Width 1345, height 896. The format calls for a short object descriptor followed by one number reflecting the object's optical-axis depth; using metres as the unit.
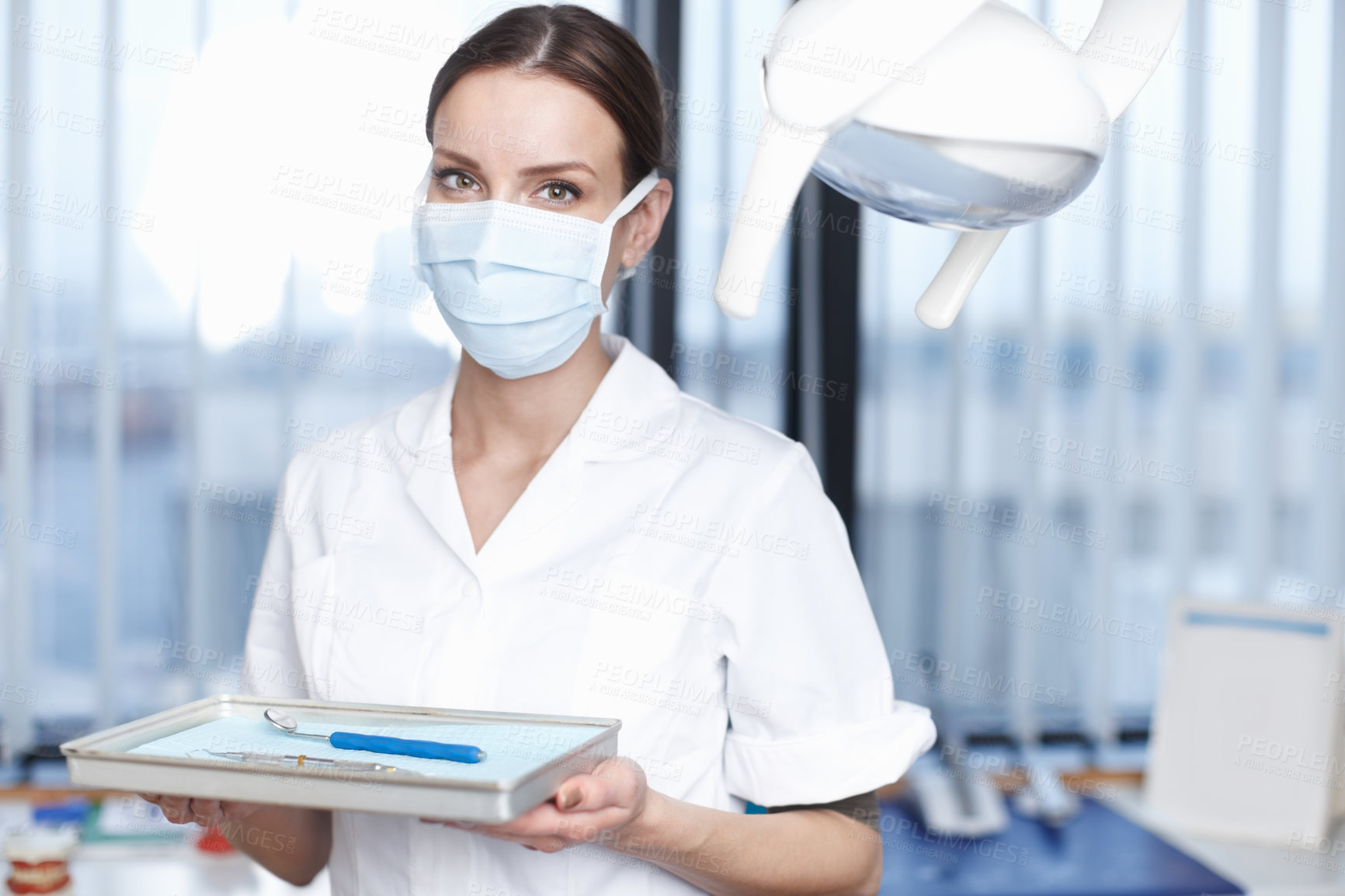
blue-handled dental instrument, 0.79
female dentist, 0.98
